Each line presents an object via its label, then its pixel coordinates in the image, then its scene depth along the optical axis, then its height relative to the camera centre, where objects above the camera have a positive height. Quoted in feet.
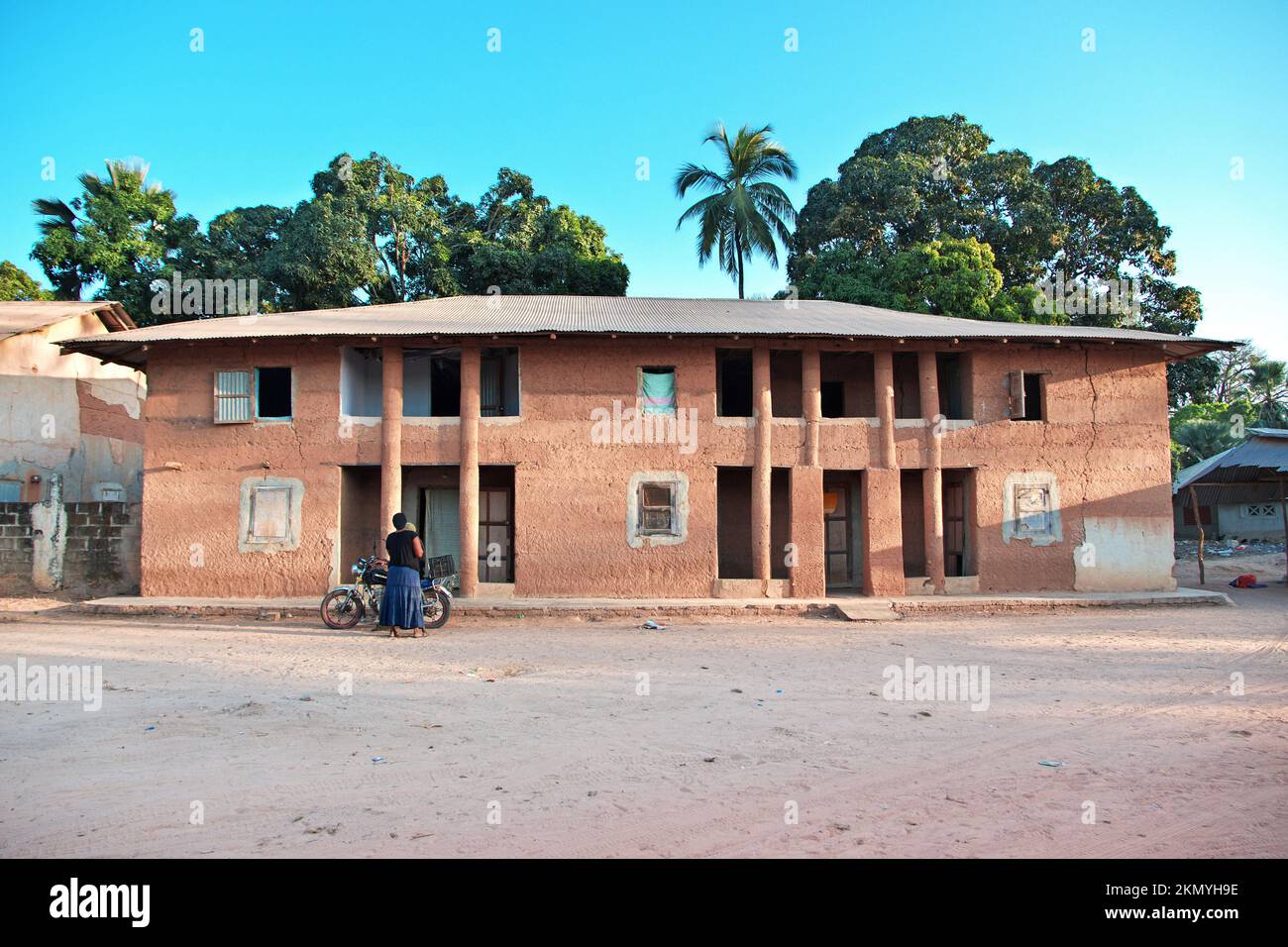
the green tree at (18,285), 82.53 +27.43
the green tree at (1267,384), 118.32 +19.83
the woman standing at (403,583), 34.76 -3.08
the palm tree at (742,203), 86.79 +37.13
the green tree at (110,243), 83.30 +32.41
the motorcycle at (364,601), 37.81 -4.22
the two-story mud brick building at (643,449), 46.34 +4.31
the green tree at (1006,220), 87.15 +35.18
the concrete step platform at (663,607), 42.37 -5.46
